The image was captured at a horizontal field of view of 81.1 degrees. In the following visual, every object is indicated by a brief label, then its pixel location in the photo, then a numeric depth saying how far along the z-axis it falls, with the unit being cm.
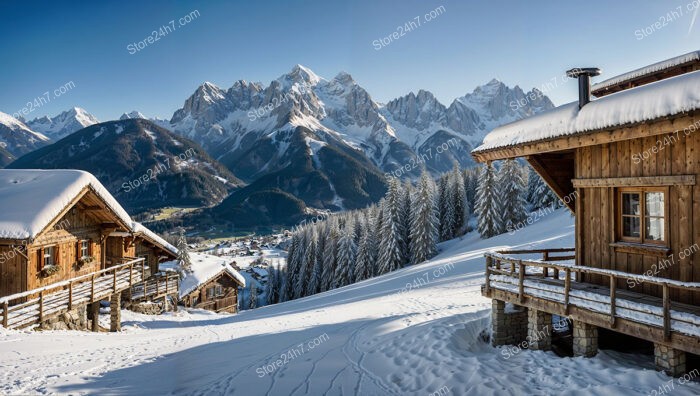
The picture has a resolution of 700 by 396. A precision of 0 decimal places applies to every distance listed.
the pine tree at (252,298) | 6899
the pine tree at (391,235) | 5009
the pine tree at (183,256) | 3794
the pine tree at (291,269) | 6925
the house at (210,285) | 3622
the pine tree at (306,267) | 6519
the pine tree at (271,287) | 7406
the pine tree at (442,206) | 6800
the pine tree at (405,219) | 5380
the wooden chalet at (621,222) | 745
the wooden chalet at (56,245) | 1527
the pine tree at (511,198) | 5359
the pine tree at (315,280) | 6393
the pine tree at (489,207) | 5125
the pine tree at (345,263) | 5575
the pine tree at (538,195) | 5894
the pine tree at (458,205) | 6812
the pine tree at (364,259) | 5397
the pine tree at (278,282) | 7213
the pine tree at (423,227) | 5034
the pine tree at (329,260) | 6044
